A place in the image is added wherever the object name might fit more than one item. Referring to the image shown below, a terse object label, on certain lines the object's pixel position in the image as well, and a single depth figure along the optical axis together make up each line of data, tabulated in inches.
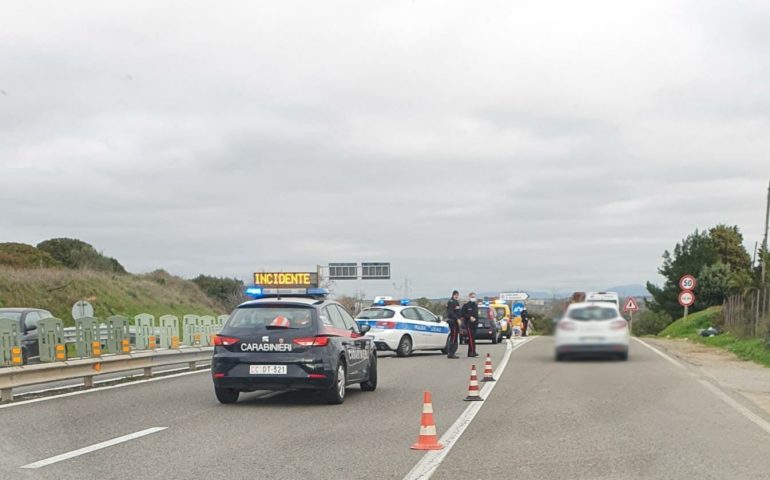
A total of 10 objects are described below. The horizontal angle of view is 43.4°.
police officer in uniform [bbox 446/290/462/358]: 991.0
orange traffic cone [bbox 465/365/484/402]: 580.1
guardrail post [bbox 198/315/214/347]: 1341.0
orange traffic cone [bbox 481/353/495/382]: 679.7
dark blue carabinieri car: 556.9
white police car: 1093.8
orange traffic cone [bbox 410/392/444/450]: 390.6
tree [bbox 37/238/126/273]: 2869.1
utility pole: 1474.7
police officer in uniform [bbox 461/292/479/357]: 845.8
